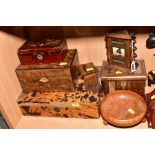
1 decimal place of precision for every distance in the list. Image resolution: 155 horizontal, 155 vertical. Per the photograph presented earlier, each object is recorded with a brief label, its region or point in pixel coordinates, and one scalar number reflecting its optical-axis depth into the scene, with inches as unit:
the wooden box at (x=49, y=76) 51.5
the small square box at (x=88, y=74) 55.9
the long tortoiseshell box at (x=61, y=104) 52.0
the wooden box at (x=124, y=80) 50.9
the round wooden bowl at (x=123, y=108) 46.1
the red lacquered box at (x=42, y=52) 51.4
